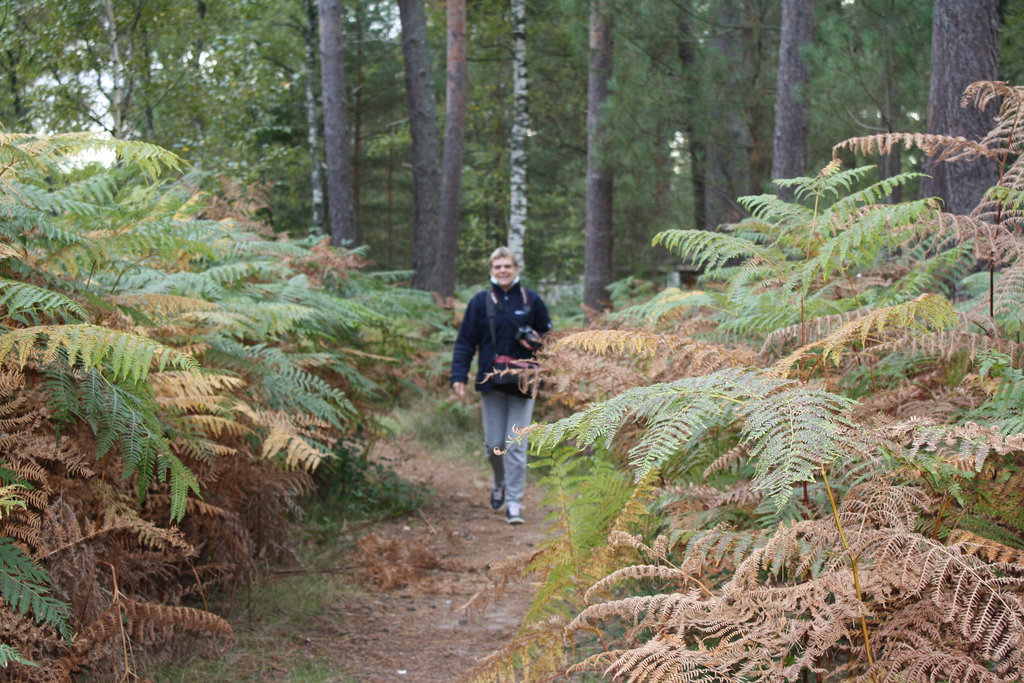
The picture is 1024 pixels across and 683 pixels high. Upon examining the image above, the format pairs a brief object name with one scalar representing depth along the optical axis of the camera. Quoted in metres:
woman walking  6.52
